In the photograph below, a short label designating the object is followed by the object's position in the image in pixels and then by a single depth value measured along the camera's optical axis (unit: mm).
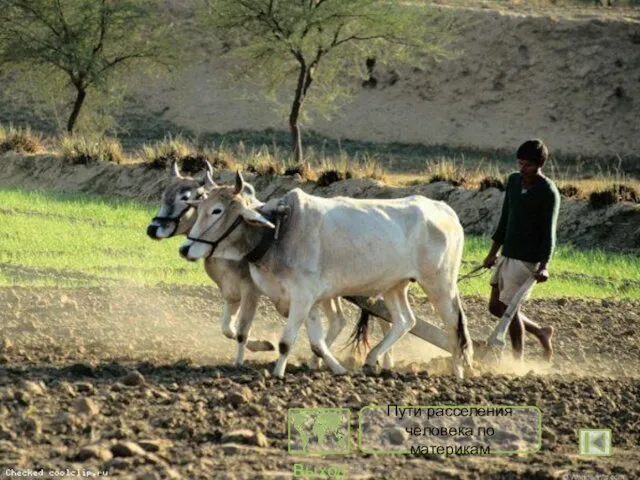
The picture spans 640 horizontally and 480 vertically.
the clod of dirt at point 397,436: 9539
